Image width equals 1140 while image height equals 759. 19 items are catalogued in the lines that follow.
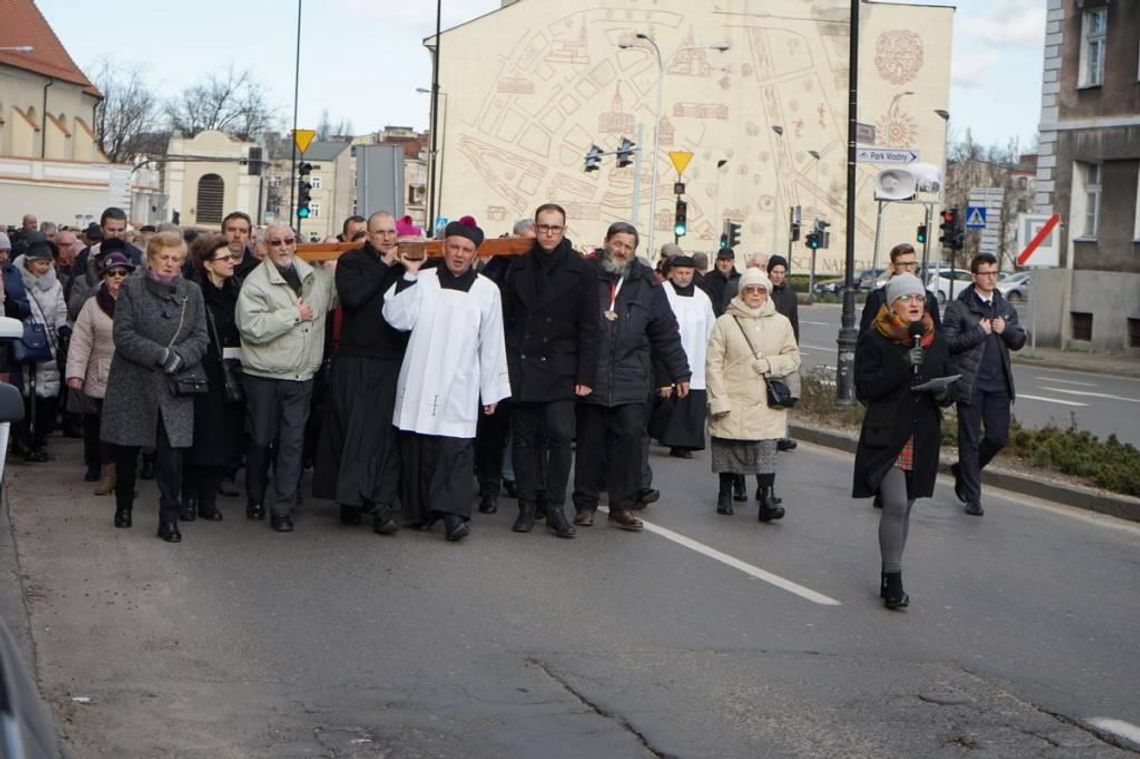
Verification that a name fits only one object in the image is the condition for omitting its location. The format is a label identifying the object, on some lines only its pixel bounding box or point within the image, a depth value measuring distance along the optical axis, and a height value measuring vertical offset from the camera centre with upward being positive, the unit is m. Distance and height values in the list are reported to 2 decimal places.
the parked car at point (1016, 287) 75.14 -0.59
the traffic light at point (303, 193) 53.12 +1.37
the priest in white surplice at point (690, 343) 14.51 -0.71
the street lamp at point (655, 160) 60.75 +3.94
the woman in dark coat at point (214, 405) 11.18 -1.08
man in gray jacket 11.21 -0.71
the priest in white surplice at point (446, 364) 10.84 -0.72
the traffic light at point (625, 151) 55.74 +3.23
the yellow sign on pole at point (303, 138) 41.75 +2.41
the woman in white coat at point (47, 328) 14.34 -0.84
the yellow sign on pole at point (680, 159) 47.16 +2.61
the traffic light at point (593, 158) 57.06 +3.08
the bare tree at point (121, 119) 113.06 +7.17
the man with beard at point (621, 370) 11.48 -0.75
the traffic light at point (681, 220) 48.19 +1.02
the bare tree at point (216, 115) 119.75 +8.26
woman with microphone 9.36 -0.80
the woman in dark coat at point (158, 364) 10.59 -0.79
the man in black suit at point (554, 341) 11.20 -0.57
